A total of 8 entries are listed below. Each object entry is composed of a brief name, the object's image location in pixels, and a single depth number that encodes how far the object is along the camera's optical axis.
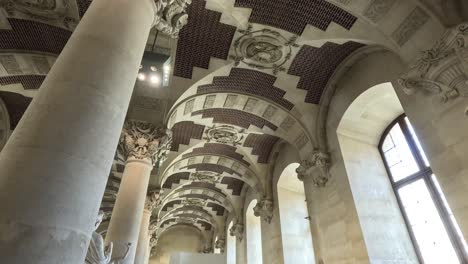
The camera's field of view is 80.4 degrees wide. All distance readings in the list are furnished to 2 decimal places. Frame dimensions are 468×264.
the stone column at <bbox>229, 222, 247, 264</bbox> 14.09
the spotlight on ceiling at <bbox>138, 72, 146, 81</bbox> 5.03
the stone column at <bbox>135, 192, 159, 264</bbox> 9.09
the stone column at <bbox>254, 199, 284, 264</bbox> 9.95
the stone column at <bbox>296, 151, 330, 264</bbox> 7.43
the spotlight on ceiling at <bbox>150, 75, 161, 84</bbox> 5.01
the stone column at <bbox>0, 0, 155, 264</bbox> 1.39
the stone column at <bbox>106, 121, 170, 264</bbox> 5.10
